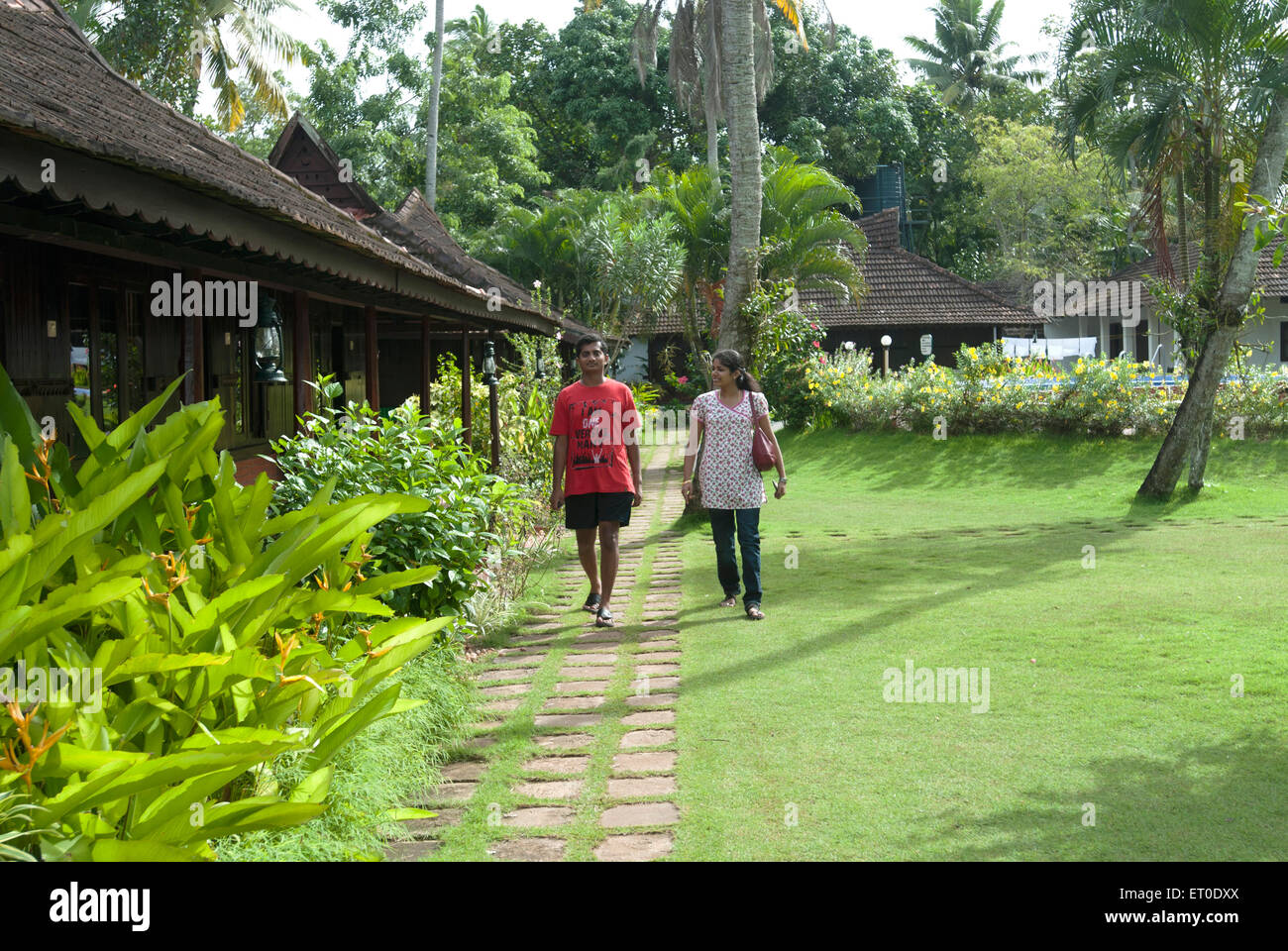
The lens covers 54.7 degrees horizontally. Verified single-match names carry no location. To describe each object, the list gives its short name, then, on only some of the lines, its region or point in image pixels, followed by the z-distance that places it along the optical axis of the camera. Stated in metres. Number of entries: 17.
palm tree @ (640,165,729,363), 24.97
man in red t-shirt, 7.99
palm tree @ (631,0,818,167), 28.56
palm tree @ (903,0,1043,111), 50.56
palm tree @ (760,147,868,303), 24.19
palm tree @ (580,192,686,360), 26.53
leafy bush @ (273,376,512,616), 6.68
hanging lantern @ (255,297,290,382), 7.57
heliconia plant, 3.23
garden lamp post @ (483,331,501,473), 13.58
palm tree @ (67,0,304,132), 25.78
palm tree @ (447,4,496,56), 40.91
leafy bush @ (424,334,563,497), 14.20
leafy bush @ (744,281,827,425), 20.98
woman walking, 8.23
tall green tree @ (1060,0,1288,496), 13.87
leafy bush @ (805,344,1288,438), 19.02
